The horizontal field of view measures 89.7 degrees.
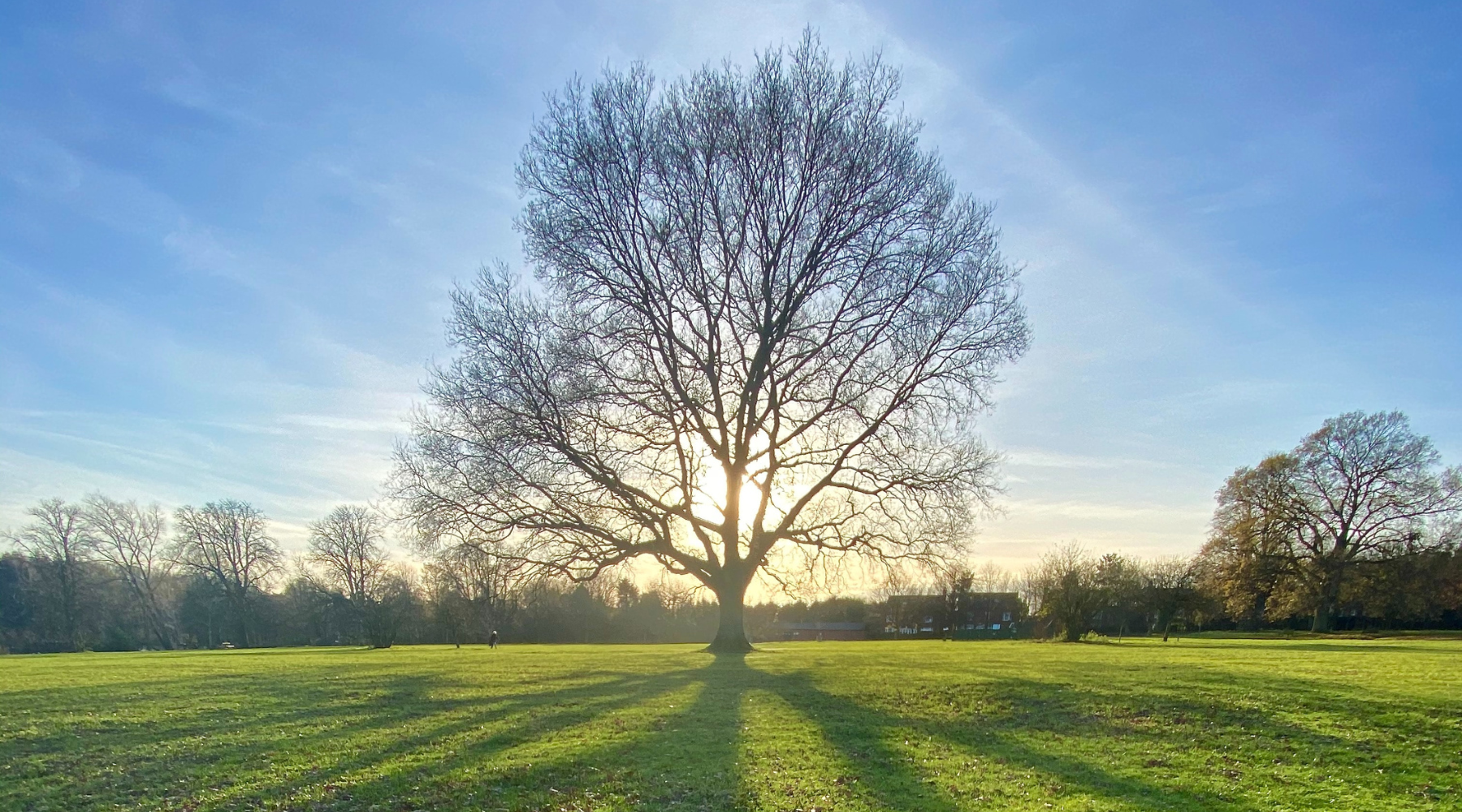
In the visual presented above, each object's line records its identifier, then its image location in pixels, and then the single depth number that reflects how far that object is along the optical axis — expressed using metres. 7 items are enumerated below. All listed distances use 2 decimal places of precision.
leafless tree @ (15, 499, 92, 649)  60.44
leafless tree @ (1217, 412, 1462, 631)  46.34
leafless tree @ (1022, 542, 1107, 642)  44.75
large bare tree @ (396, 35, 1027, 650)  23.98
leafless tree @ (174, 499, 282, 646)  68.38
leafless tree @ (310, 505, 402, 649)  66.25
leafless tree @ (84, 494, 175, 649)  65.62
